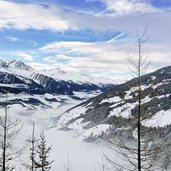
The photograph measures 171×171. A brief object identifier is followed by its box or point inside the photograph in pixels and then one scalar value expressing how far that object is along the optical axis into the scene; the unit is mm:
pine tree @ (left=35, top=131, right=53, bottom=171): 22038
